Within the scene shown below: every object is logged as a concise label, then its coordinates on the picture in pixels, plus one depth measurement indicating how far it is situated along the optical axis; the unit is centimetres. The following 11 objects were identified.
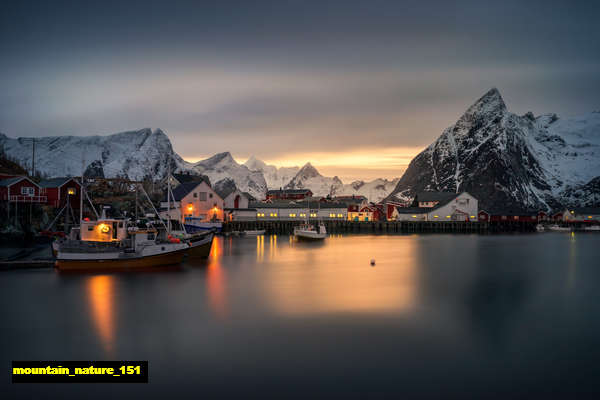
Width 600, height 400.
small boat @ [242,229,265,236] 8106
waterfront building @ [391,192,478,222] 10419
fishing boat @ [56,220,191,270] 3206
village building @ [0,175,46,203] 5475
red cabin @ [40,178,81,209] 5859
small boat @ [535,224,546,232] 11391
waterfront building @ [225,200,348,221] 9412
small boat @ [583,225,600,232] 11412
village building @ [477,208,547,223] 10775
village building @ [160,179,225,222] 7712
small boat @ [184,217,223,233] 7144
